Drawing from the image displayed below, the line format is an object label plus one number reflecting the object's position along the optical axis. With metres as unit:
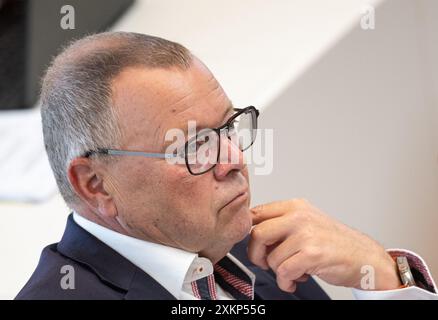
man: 2.28
